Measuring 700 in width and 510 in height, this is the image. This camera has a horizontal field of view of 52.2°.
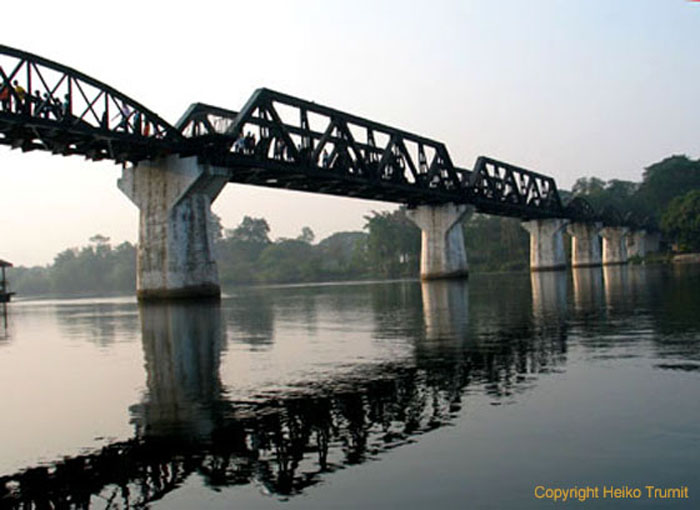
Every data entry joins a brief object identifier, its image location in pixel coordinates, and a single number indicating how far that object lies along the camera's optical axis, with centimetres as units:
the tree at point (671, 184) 19030
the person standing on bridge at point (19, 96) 3994
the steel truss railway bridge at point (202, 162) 4291
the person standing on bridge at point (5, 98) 3928
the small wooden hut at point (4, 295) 7509
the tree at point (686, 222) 13888
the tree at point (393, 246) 17575
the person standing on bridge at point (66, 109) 4194
